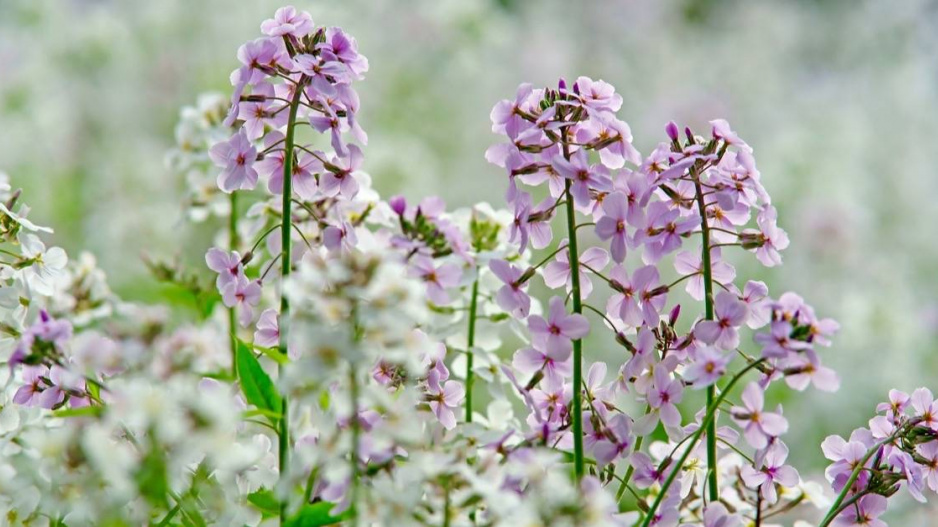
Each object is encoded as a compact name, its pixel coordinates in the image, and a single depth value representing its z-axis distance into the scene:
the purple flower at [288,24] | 1.77
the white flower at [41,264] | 1.80
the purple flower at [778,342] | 1.70
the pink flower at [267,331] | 1.80
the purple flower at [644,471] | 1.78
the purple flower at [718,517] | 1.76
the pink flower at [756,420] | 1.73
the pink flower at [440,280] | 1.72
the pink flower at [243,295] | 1.78
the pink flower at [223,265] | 1.80
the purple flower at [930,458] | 1.78
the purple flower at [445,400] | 1.78
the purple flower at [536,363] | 1.76
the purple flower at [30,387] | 1.78
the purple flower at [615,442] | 1.75
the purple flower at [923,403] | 1.77
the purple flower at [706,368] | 1.70
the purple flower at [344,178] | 1.79
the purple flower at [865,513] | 1.77
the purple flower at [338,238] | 1.79
